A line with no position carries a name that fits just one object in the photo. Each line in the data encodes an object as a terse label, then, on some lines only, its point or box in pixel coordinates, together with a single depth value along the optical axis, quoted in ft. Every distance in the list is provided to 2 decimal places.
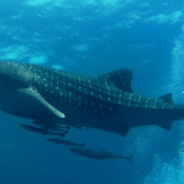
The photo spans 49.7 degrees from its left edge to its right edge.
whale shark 16.34
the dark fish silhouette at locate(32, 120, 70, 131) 18.15
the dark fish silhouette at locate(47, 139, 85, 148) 22.50
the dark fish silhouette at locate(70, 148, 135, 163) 23.73
